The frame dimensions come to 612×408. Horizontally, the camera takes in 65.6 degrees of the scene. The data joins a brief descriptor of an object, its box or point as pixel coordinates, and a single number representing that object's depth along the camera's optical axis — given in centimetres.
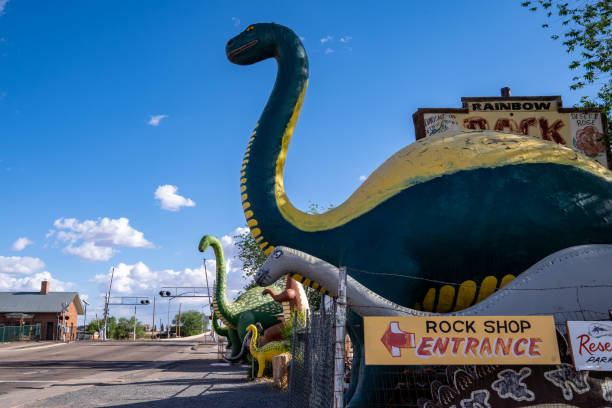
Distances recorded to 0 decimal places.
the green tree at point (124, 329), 6059
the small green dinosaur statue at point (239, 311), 1655
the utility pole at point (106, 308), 5050
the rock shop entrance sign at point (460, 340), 391
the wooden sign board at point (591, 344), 405
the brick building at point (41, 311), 4769
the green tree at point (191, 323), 7581
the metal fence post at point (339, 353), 372
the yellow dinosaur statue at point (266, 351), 1211
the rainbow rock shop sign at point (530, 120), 1012
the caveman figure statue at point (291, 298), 1208
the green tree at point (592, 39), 1094
